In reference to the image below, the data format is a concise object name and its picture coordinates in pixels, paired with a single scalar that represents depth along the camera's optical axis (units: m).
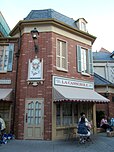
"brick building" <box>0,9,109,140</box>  7.24
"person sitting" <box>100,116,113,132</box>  9.24
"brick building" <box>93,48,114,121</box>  11.78
